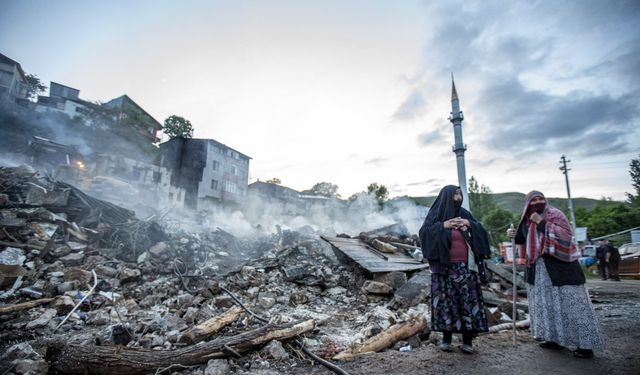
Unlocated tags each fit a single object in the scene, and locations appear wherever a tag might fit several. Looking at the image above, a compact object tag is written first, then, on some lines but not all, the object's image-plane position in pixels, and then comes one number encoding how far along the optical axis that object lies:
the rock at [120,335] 3.43
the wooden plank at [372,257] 6.59
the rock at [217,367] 2.68
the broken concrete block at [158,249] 8.27
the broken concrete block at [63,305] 4.86
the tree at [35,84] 30.47
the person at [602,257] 12.07
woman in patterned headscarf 2.79
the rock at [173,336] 3.57
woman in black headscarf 3.00
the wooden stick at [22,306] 4.60
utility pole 28.05
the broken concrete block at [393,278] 6.11
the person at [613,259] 11.57
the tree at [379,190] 55.54
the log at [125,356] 2.64
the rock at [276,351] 3.04
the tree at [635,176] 37.81
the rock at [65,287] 5.50
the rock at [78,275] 6.04
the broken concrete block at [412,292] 5.17
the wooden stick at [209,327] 3.48
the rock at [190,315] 4.33
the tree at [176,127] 36.81
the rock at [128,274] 6.60
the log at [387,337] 3.14
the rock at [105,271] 6.70
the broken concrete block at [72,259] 6.90
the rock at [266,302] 5.33
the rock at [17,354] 3.15
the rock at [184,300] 5.41
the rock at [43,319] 4.34
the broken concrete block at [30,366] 2.78
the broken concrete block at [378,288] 5.82
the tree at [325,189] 57.53
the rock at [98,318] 4.64
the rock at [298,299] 5.68
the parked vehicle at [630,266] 12.46
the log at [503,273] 6.70
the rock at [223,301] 5.18
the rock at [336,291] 6.24
